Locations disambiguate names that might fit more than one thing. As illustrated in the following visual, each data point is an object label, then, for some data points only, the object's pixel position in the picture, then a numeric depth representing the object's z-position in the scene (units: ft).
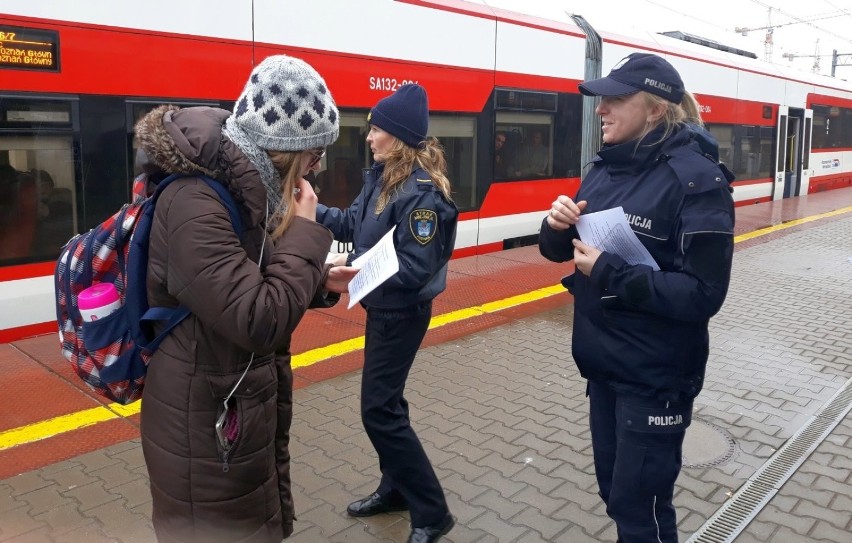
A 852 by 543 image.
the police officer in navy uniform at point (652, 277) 6.89
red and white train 16.78
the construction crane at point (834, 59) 122.62
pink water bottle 5.65
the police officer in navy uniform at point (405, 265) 9.12
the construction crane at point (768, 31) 105.44
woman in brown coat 5.37
